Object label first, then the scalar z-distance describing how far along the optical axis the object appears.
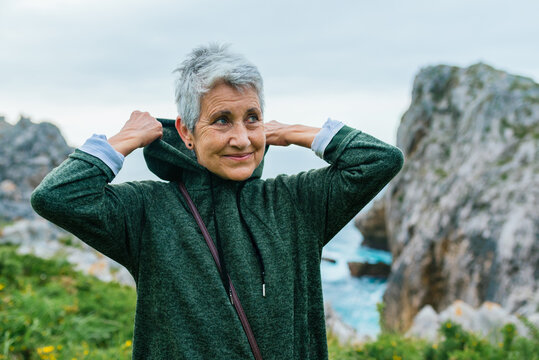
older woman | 1.63
